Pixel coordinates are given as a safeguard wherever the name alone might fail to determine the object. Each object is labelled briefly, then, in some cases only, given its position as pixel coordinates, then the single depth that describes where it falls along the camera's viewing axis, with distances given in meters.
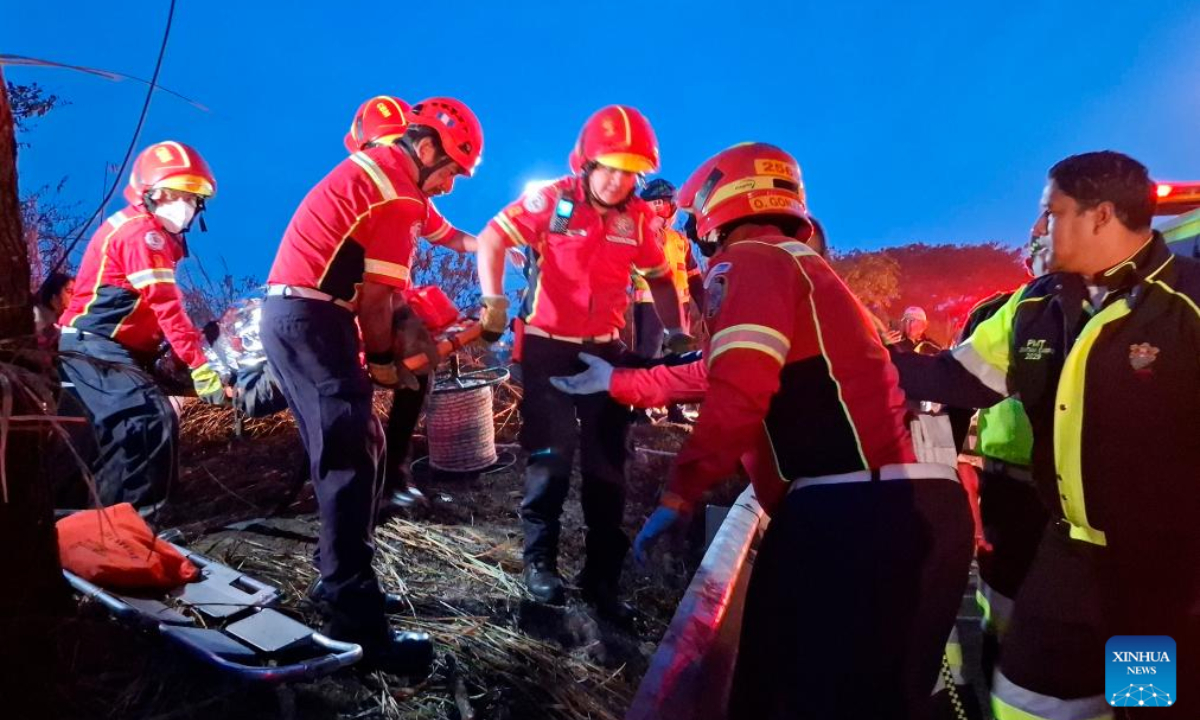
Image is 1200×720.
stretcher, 2.65
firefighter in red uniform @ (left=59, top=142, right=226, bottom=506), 4.86
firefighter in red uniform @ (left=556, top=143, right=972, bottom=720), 2.04
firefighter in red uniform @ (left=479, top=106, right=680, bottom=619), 4.07
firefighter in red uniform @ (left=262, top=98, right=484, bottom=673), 3.08
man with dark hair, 2.40
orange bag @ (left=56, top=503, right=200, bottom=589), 2.93
